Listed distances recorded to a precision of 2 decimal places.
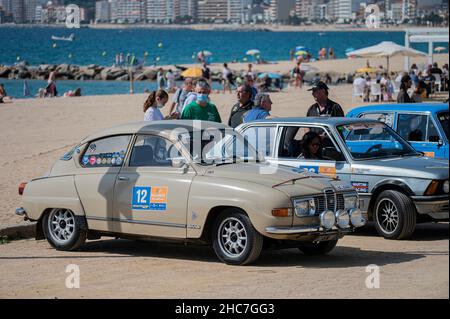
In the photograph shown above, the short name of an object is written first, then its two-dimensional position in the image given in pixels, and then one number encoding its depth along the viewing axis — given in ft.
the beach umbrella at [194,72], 157.17
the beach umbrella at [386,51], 135.64
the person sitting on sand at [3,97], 129.10
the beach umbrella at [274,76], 166.58
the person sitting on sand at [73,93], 148.66
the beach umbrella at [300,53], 272.72
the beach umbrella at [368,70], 167.57
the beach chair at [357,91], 125.29
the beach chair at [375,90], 124.04
